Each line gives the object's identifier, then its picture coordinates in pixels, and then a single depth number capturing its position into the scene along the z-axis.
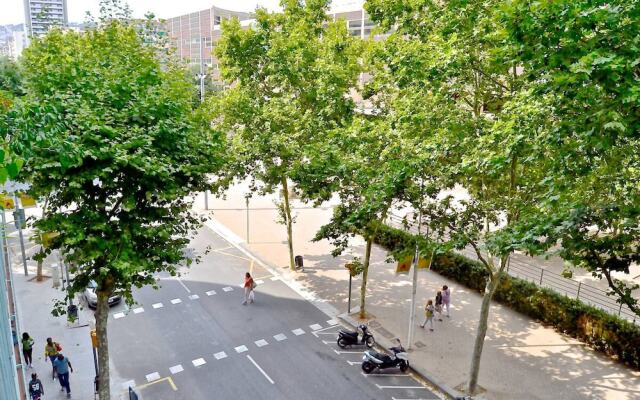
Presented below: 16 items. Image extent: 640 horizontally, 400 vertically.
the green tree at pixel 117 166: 10.39
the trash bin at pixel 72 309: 15.60
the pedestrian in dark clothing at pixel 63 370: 14.24
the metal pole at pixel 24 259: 22.71
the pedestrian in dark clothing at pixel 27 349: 15.23
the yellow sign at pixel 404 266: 17.03
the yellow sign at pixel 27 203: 19.75
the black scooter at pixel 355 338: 17.03
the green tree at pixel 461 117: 12.55
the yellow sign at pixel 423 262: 16.67
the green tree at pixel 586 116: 7.87
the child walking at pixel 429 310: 18.12
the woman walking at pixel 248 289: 20.14
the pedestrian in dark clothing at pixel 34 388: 13.39
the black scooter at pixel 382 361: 15.53
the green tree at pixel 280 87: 19.61
